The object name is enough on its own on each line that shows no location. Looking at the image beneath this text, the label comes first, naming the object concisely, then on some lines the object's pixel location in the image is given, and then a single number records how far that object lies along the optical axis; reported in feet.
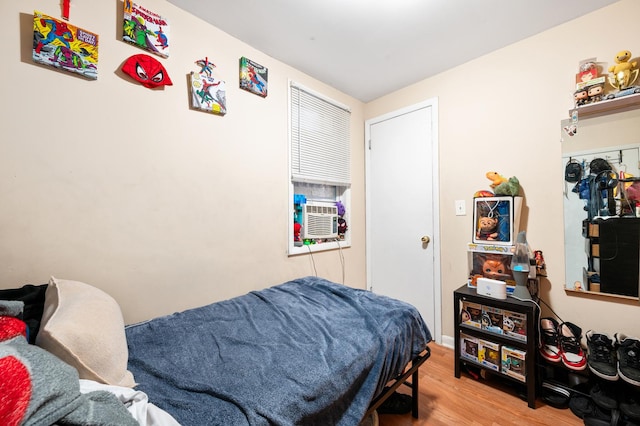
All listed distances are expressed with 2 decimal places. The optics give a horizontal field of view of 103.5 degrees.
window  7.98
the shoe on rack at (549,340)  5.54
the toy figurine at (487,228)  6.61
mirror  5.24
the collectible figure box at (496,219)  6.35
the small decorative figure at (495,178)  6.73
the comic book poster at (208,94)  5.72
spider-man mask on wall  4.89
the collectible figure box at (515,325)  5.67
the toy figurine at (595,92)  5.45
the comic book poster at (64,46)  4.07
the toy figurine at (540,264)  6.22
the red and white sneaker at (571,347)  5.27
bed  1.87
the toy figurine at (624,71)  5.20
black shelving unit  5.42
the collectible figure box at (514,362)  5.60
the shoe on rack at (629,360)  4.53
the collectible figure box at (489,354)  5.94
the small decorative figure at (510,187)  6.42
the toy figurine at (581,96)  5.61
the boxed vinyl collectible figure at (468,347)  6.31
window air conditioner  8.13
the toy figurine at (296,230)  7.99
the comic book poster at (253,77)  6.61
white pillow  2.50
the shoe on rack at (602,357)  4.81
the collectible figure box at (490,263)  6.31
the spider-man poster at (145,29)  4.85
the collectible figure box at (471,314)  6.37
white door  8.30
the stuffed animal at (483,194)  6.83
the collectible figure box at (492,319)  6.01
